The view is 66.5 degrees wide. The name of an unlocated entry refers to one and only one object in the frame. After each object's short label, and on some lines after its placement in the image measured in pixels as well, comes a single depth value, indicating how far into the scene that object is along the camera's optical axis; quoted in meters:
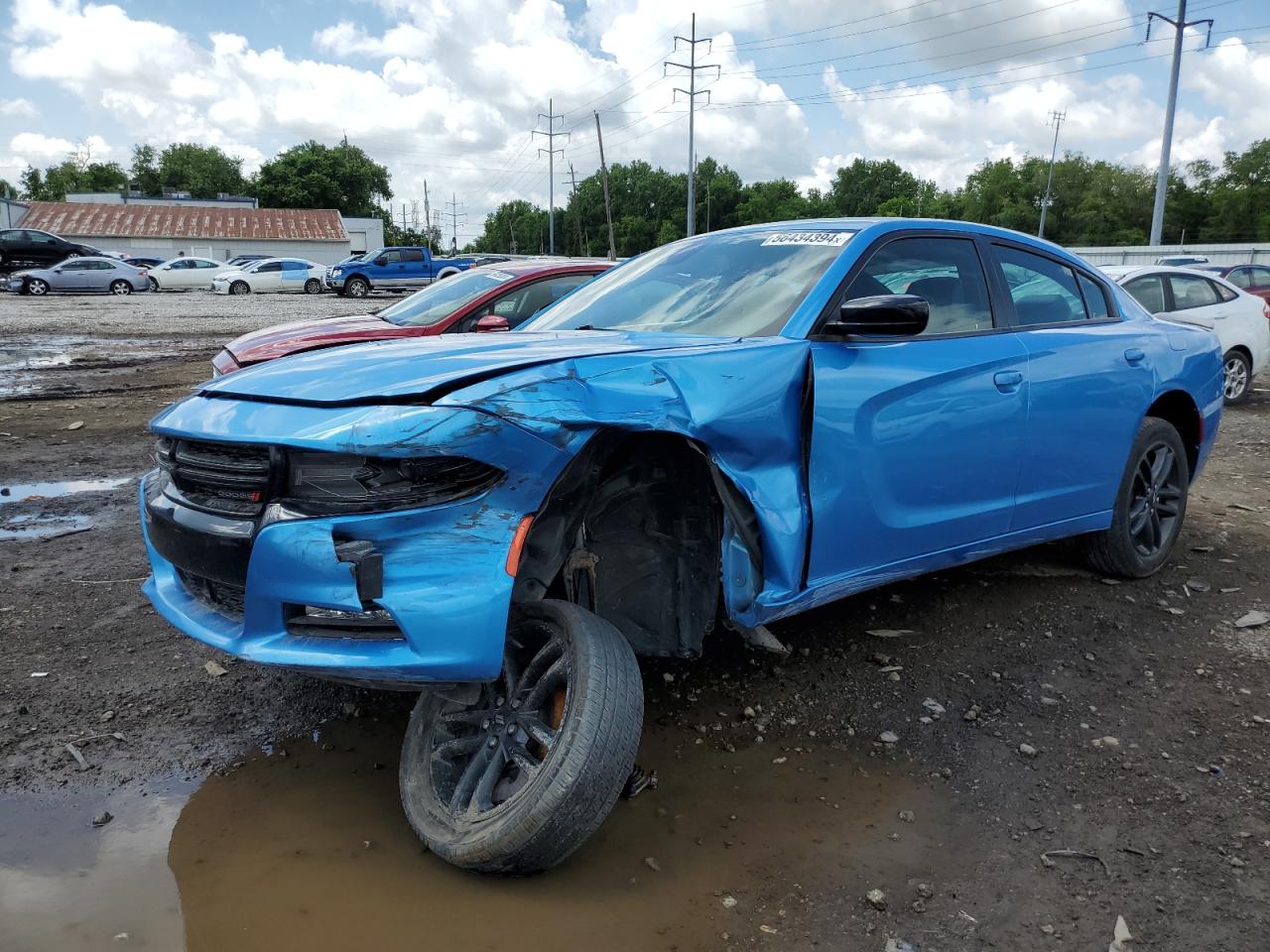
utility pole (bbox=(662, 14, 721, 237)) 56.19
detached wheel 2.31
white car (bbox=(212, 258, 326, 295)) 33.38
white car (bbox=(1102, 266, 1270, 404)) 10.09
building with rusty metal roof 59.99
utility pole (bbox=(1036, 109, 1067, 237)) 79.00
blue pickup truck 31.36
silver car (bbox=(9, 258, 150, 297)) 28.98
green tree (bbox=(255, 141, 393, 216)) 83.94
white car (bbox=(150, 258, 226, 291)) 35.16
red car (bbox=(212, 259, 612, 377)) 7.03
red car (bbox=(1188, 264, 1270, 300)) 14.43
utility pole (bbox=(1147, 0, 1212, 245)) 36.91
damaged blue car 2.33
